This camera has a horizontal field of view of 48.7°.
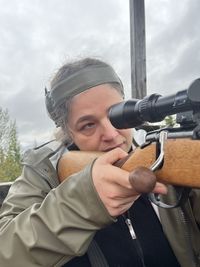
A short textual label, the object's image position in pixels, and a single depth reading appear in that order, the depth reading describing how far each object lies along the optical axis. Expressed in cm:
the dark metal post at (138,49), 163
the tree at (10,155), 765
